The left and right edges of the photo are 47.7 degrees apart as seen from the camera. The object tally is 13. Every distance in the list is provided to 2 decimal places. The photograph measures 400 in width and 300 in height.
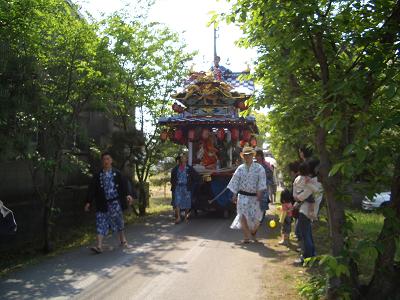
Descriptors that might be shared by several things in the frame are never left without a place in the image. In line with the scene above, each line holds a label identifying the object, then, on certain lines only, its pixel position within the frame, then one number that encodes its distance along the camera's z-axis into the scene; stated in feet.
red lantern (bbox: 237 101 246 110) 42.84
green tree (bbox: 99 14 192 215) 39.96
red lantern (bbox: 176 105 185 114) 44.57
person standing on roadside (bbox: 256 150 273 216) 30.24
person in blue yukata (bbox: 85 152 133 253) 27.04
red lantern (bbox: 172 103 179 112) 44.37
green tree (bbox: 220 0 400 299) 12.85
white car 45.45
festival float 43.09
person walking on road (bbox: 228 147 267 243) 28.58
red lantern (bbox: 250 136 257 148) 45.57
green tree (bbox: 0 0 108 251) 22.95
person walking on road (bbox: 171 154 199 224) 38.88
